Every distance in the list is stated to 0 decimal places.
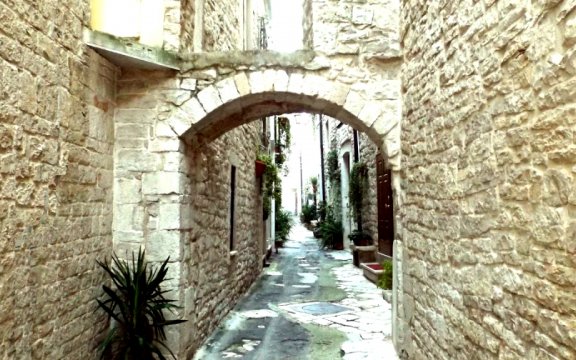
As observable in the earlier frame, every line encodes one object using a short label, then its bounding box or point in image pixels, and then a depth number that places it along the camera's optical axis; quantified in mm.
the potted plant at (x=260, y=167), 8883
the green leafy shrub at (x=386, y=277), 6918
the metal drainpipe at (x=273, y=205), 12977
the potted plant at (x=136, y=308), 3439
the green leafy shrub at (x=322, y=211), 16031
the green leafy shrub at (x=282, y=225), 15078
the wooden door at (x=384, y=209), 8117
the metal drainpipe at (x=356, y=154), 10952
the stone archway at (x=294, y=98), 4039
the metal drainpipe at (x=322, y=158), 17762
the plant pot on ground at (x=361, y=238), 10273
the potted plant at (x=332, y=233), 13672
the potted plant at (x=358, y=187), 10445
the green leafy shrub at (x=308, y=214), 22156
